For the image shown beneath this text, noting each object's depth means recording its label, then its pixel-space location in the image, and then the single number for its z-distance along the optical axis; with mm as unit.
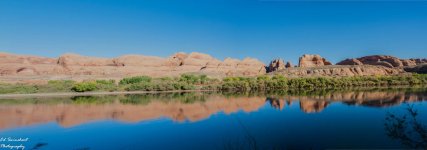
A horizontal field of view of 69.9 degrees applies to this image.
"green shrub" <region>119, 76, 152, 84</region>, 65188
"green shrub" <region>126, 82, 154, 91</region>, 54359
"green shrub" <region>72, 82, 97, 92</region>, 51706
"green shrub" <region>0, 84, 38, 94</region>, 47875
